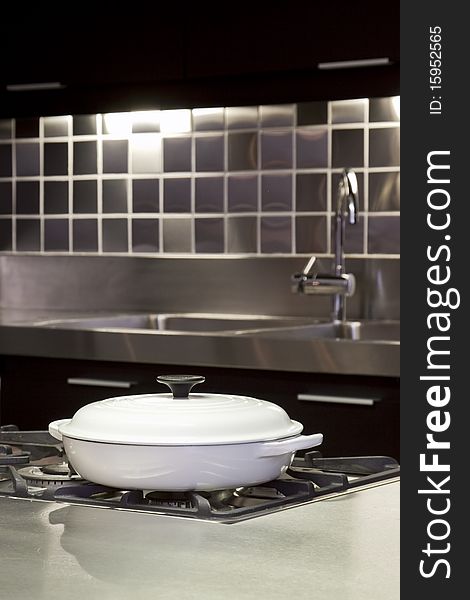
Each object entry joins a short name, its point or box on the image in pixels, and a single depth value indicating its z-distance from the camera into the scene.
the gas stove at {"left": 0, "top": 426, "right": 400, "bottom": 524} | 1.14
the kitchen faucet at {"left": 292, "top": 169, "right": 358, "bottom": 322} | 3.41
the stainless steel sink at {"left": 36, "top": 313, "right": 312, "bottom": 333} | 3.62
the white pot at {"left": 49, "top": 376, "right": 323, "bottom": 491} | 1.13
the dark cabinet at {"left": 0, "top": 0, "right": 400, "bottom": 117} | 3.36
